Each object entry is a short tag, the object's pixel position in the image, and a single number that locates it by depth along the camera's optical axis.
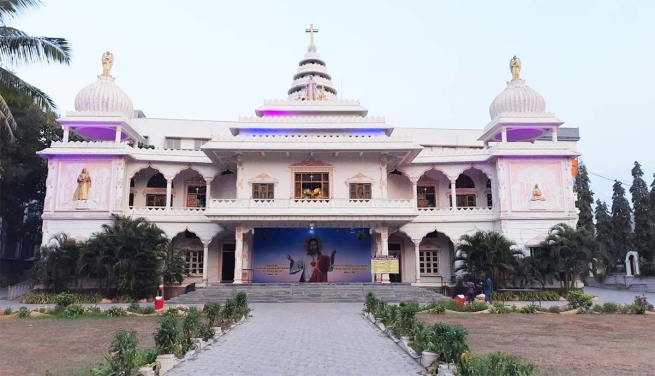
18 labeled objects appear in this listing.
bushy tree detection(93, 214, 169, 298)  20.58
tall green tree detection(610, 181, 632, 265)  34.25
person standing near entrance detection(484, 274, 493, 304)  19.89
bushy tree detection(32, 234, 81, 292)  21.12
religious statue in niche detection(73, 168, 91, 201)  23.67
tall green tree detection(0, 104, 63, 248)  27.70
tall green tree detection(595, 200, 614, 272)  35.53
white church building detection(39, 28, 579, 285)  23.47
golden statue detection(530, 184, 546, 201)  24.06
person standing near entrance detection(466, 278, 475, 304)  18.98
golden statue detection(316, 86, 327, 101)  28.58
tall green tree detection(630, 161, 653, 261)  31.72
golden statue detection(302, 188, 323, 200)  24.37
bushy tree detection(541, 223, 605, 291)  21.33
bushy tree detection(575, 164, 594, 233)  35.66
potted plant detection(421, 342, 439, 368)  7.41
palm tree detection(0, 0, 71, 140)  14.23
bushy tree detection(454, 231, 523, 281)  21.45
